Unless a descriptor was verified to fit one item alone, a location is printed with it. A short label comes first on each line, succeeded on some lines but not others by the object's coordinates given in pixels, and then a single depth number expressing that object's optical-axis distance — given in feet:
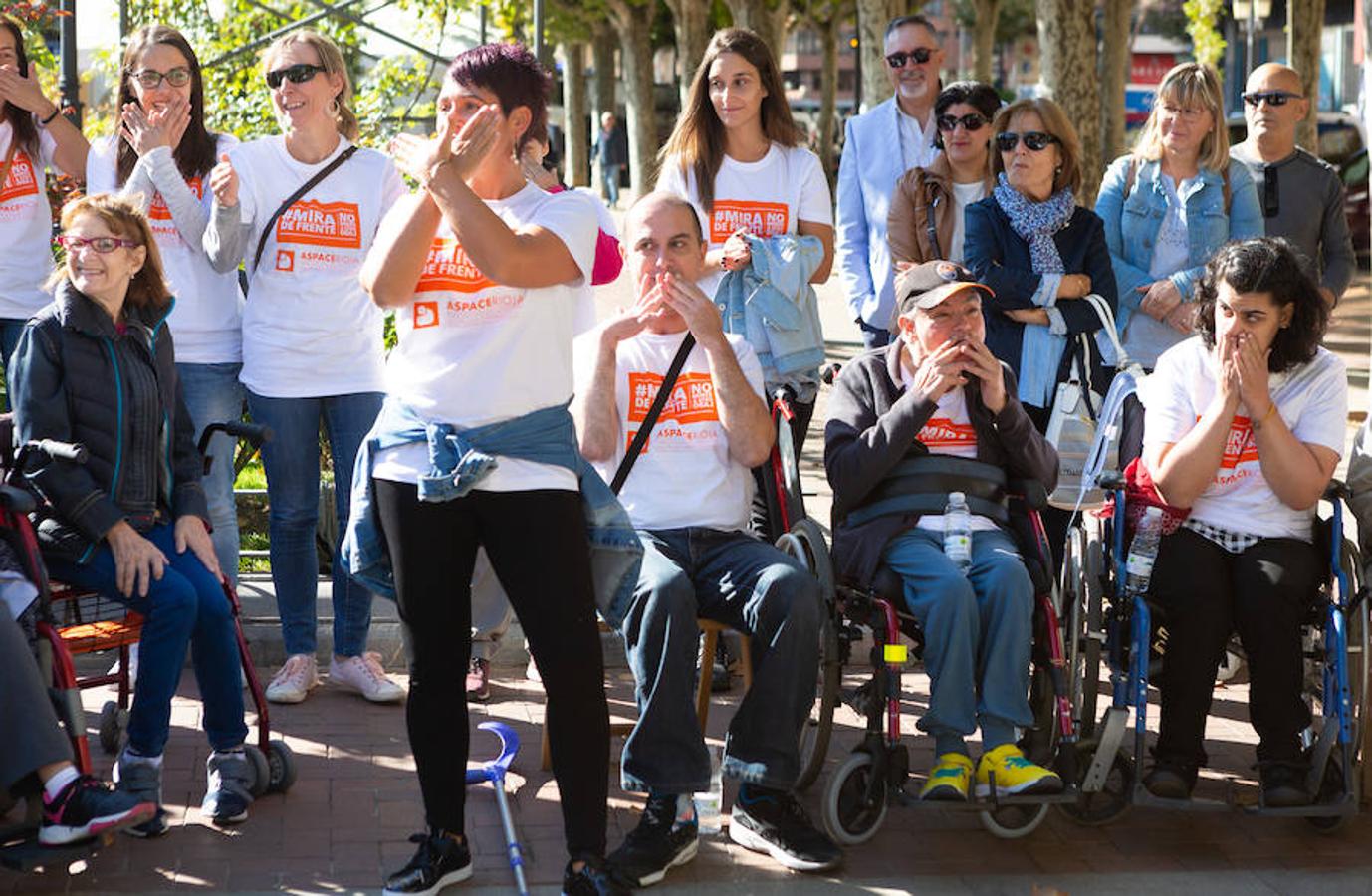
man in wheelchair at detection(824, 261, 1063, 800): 16.24
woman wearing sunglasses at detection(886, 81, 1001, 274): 21.58
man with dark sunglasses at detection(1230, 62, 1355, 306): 23.24
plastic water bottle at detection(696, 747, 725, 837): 16.46
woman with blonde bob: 21.50
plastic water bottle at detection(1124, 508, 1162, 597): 16.87
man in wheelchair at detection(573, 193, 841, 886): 15.62
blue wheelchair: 16.14
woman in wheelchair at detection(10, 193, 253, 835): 16.10
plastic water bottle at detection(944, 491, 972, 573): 16.87
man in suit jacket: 22.57
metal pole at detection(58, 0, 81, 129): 24.53
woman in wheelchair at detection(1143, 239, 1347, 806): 16.61
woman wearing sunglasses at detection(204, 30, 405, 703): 18.98
